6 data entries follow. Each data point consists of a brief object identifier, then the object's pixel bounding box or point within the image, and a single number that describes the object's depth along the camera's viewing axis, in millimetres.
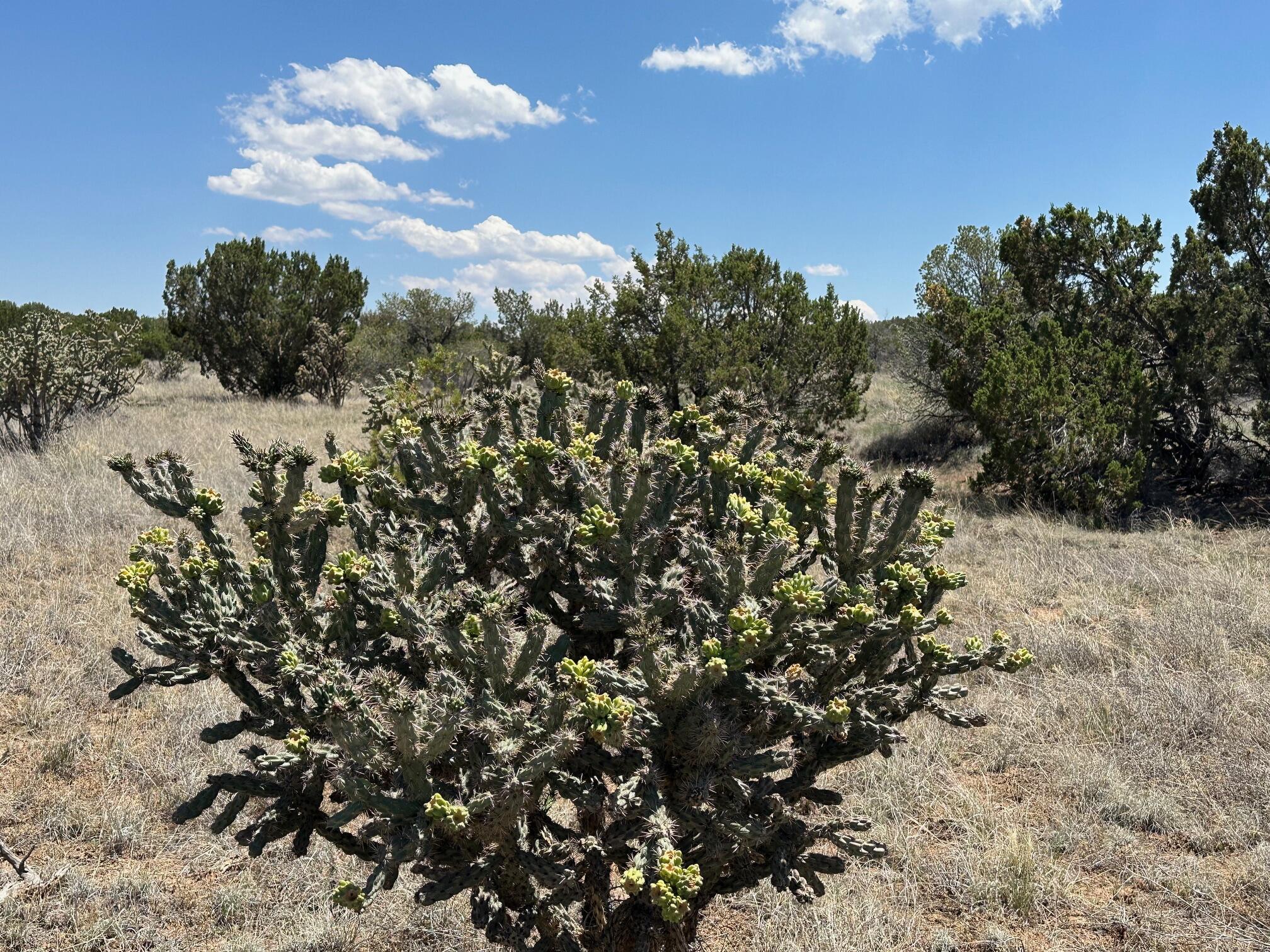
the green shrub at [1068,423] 11062
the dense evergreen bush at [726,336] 12594
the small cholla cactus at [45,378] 11688
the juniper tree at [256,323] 21500
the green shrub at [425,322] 33812
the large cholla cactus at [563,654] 2139
